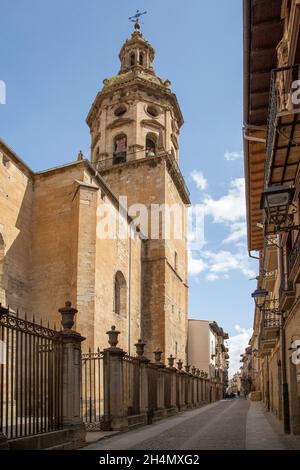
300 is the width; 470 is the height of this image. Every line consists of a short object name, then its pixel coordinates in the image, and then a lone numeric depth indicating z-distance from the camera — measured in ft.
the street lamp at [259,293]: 46.91
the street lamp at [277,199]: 24.16
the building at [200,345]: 141.79
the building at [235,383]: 440.62
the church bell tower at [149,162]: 97.66
